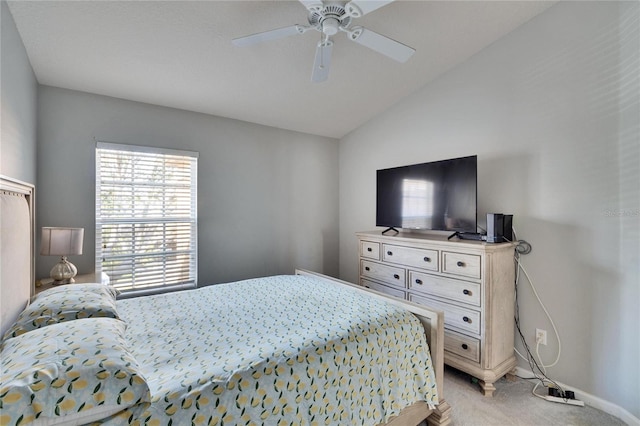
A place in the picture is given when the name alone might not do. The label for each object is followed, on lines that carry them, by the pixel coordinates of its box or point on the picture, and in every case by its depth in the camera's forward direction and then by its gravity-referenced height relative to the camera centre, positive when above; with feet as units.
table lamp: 6.68 -0.89
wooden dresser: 7.03 -2.24
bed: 2.80 -2.12
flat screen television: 8.10 +0.50
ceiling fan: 5.14 +3.65
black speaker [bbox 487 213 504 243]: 7.41 -0.43
